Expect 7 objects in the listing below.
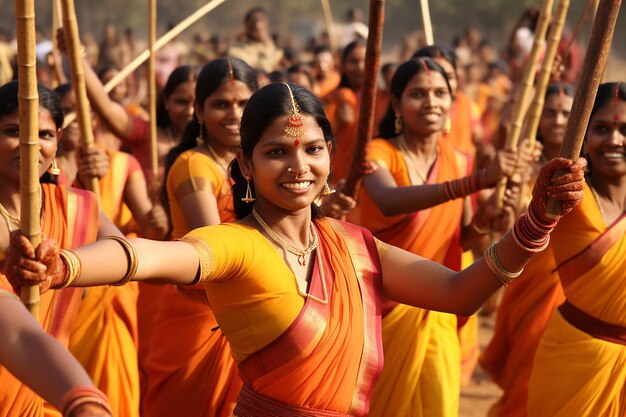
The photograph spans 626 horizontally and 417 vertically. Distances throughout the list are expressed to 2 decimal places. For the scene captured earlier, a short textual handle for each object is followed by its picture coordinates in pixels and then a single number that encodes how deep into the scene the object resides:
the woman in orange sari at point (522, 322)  6.09
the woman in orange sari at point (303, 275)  3.24
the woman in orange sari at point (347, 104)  8.70
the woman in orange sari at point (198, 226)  4.99
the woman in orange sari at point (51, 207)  4.14
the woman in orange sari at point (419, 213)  5.20
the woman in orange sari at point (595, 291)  4.60
